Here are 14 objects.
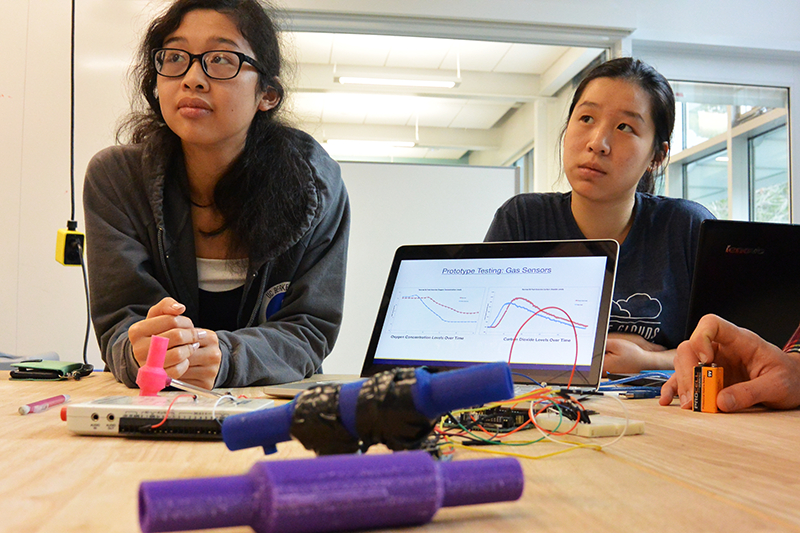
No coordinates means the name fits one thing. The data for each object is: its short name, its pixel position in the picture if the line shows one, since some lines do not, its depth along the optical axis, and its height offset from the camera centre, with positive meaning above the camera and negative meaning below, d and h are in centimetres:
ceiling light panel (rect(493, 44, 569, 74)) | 541 +186
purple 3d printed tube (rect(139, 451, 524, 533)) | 27 -10
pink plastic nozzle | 74 -11
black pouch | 115 -18
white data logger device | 59 -14
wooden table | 35 -14
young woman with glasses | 121 +13
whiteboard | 340 +35
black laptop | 100 +0
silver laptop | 90 -6
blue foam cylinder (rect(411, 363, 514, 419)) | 33 -6
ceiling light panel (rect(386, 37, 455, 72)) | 530 +187
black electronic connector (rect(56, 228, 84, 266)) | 172 +6
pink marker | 73 -16
